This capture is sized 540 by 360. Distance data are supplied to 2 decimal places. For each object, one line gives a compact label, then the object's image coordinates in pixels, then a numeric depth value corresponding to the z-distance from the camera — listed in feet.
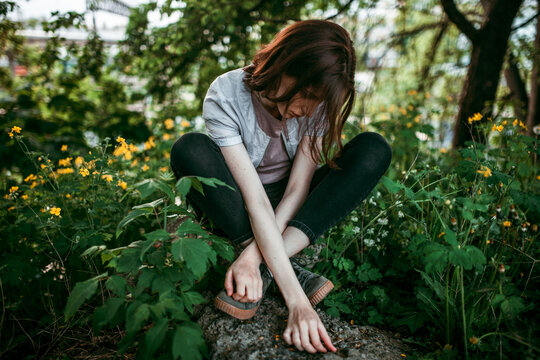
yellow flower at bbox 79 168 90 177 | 4.64
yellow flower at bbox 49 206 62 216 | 4.25
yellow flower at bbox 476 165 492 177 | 4.28
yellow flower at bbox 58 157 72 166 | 5.52
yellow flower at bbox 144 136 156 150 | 7.68
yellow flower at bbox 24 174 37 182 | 5.49
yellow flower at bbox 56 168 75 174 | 5.64
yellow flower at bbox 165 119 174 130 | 9.26
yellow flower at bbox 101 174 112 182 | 4.49
